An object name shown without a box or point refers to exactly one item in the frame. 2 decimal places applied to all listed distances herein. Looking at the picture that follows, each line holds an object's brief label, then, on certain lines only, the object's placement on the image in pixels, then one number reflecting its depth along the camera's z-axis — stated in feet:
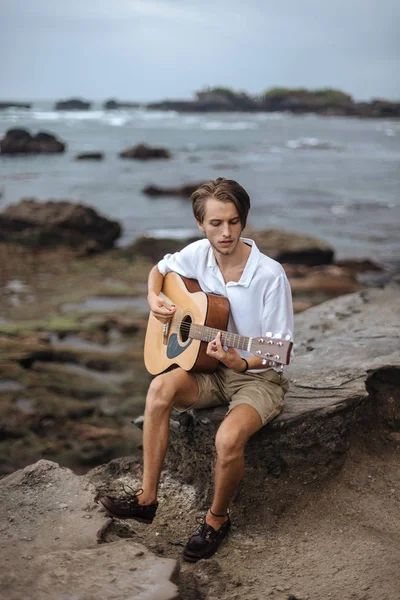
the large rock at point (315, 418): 11.89
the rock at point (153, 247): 44.50
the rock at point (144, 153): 126.52
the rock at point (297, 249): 41.93
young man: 10.40
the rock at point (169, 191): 76.64
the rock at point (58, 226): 45.32
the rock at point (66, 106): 353.14
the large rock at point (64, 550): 8.18
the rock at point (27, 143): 128.16
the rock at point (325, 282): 35.58
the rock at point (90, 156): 122.93
